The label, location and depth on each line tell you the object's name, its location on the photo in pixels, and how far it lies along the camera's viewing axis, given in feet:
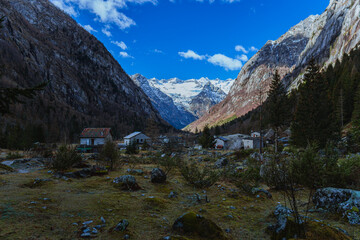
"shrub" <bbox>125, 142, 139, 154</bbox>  125.25
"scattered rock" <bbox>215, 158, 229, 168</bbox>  69.10
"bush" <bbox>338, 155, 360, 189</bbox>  27.91
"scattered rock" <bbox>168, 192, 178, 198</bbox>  29.00
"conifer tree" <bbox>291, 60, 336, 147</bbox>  82.17
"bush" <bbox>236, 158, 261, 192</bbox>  33.25
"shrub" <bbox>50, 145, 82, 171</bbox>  44.60
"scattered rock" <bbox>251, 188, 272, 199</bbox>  30.25
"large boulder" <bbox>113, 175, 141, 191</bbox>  31.76
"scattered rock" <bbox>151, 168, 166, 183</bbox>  38.93
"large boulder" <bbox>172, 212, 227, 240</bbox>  15.20
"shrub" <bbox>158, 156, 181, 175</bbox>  46.96
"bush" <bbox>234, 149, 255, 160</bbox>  93.61
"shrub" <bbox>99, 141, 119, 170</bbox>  54.60
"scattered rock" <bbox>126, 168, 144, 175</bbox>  49.34
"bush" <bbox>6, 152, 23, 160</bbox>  75.27
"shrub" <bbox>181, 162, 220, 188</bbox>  36.24
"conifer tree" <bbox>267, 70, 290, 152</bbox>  93.04
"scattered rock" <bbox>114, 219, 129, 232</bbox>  15.16
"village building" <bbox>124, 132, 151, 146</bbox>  241.16
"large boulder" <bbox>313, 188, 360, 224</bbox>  19.35
